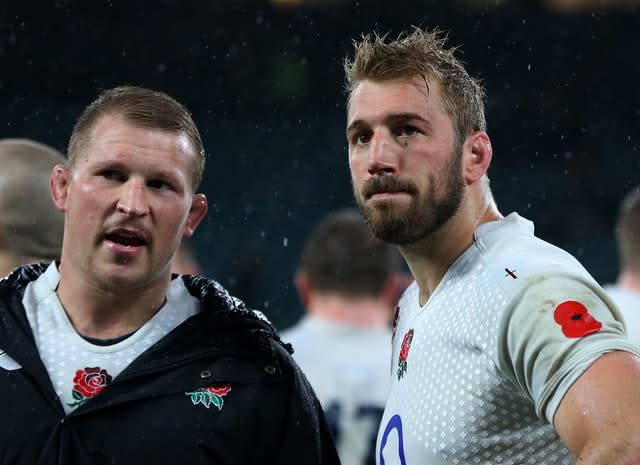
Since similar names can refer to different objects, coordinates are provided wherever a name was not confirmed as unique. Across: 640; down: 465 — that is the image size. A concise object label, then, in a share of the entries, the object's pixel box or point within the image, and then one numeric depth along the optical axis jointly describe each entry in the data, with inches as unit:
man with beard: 153.9
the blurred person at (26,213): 253.4
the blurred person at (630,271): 364.2
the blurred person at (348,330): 319.6
